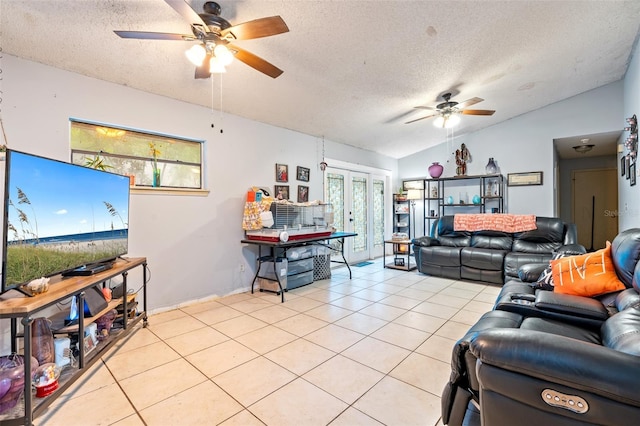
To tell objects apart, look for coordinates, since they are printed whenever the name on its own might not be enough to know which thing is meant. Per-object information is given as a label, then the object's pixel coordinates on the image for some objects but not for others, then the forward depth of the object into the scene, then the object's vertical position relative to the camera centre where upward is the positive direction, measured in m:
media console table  1.42 -0.71
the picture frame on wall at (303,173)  4.88 +0.70
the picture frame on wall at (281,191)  4.51 +0.37
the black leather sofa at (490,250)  4.21 -0.59
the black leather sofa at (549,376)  0.92 -0.60
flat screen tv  1.58 -0.01
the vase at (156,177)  3.29 +0.43
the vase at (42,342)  1.76 -0.78
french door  5.77 +0.15
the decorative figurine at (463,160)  6.09 +1.13
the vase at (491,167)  5.65 +0.90
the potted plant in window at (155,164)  3.30 +0.60
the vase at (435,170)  6.11 +0.92
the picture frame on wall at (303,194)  4.90 +0.35
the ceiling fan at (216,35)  1.83 +1.23
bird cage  3.81 -0.13
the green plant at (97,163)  2.79 +0.52
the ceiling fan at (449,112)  3.94 +1.41
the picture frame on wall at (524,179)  5.31 +0.64
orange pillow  2.00 -0.47
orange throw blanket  4.62 -0.16
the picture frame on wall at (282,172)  4.55 +0.67
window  2.85 +0.68
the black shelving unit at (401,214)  6.81 -0.01
